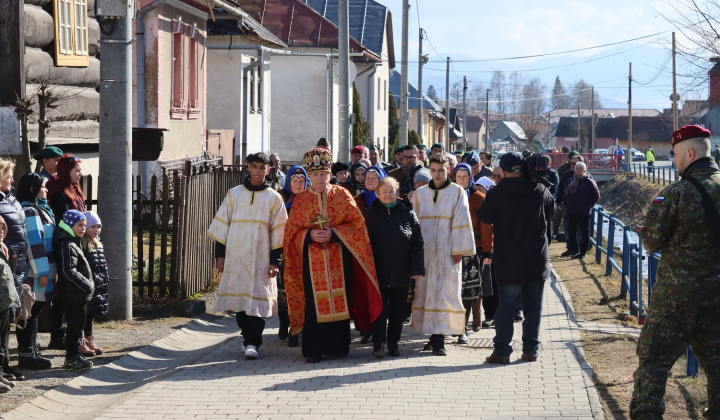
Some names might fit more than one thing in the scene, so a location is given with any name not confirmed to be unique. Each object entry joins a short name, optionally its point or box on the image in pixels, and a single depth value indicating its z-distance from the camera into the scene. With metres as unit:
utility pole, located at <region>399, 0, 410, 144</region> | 29.41
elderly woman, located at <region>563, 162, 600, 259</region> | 18.05
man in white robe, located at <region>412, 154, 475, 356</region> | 9.33
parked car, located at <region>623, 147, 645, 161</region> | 85.63
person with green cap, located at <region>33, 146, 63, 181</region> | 9.09
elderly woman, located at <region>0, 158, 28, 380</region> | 7.50
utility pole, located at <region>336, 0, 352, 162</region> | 17.92
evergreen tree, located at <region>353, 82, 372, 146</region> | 40.58
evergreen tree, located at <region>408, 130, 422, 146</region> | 55.24
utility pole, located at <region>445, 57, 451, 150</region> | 55.69
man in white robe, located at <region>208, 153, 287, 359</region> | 9.12
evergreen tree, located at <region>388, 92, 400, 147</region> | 60.72
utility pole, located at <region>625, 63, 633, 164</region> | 61.19
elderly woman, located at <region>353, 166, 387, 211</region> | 9.90
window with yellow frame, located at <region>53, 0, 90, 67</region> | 13.20
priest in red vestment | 8.93
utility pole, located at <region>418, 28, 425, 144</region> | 38.34
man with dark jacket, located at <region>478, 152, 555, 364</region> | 8.76
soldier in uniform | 6.20
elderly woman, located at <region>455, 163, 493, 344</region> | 10.29
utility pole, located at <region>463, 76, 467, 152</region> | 80.94
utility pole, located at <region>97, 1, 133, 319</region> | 10.34
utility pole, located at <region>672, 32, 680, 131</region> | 43.01
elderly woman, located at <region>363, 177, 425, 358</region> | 9.06
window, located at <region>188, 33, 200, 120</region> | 22.09
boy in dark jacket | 8.02
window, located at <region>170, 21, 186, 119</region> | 20.61
